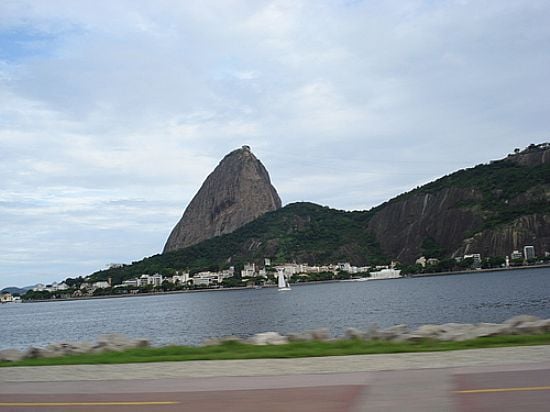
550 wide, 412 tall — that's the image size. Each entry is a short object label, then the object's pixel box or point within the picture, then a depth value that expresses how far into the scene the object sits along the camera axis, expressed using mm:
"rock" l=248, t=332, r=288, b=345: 19297
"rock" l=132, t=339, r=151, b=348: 20531
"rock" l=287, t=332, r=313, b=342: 19781
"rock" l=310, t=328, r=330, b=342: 19906
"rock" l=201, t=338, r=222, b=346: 19344
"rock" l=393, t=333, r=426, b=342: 17531
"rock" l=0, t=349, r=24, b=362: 19336
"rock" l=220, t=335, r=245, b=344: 19630
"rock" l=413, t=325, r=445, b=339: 18322
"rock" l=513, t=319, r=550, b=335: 17641
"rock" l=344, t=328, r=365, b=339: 19458
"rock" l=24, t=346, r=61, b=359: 19672
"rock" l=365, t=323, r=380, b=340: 18959
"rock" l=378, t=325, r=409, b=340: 18609
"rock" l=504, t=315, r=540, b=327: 18911
